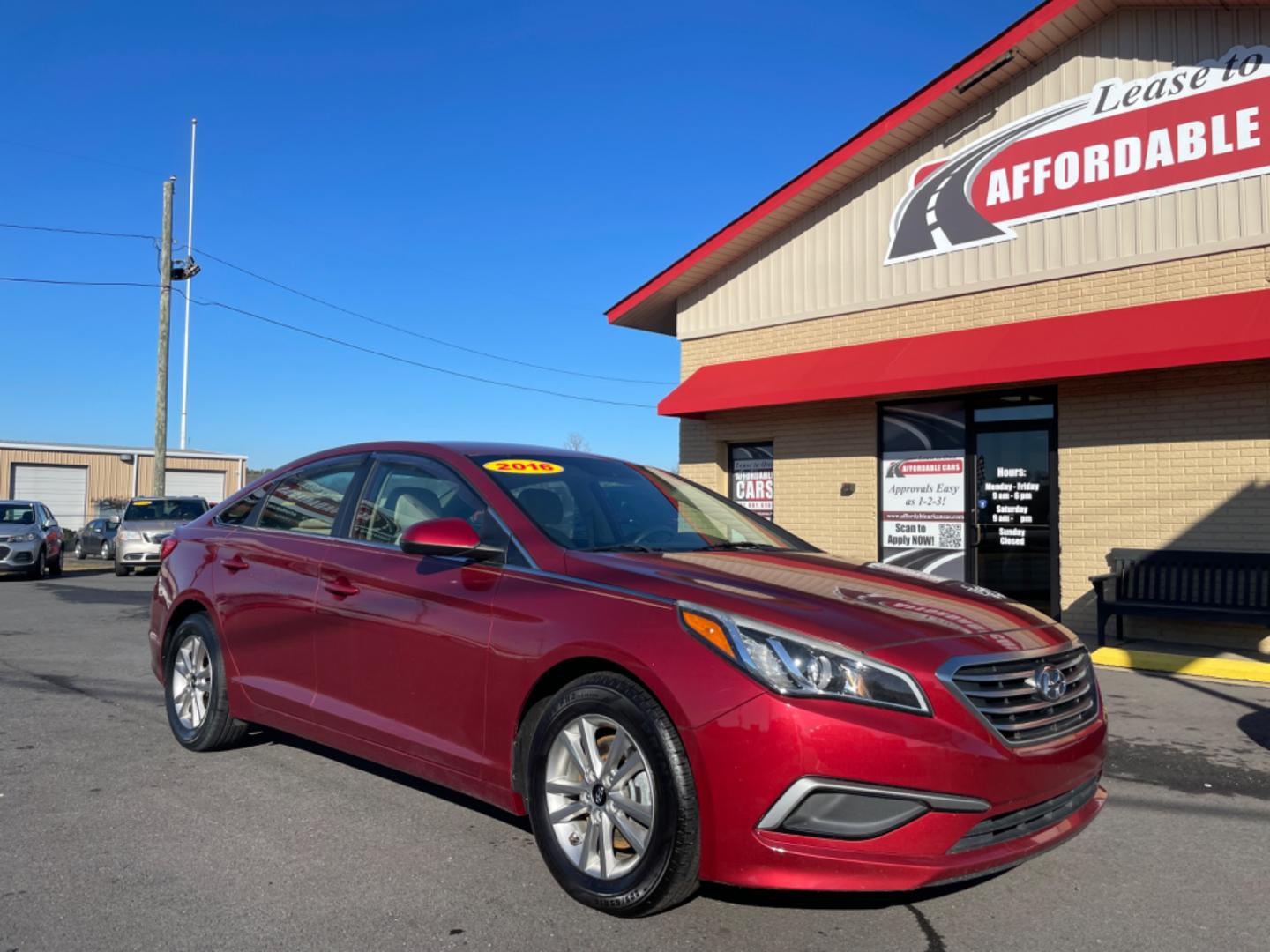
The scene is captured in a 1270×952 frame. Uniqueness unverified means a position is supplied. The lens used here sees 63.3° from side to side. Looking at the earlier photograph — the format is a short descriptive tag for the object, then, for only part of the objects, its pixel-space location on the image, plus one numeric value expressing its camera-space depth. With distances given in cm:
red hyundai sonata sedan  301
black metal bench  912
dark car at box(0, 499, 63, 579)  1844
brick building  965
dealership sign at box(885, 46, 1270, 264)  971
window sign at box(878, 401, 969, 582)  1165
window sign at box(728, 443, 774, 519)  1369
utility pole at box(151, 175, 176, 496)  2325
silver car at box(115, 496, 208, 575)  2011
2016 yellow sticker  448
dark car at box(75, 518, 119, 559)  2798
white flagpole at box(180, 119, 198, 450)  3544
